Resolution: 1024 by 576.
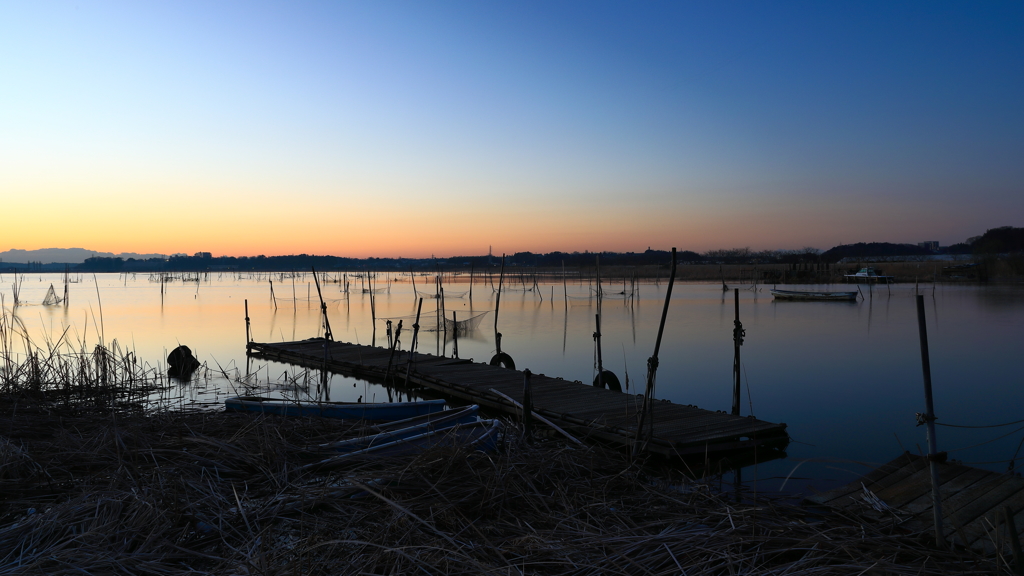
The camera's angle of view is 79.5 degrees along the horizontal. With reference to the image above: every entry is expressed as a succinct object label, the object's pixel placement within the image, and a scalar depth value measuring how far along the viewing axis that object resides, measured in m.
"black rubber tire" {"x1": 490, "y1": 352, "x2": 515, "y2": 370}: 15.73
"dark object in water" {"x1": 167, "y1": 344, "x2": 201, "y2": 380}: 16.14
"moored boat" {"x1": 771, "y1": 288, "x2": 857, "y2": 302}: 39.22
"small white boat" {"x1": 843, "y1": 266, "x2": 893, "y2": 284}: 59.10
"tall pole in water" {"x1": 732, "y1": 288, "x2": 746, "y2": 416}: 10.29
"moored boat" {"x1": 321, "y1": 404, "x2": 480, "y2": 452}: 6.25
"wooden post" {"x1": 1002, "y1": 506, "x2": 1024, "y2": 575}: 3.14
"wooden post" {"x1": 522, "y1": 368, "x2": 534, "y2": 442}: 7.60
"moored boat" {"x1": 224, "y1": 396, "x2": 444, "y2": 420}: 8.41
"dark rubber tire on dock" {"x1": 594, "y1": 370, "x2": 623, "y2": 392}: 12.51
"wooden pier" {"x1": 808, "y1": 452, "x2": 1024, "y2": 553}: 5.02
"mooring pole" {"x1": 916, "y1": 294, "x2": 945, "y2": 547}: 4.57
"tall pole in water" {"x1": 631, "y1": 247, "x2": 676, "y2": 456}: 7.50
